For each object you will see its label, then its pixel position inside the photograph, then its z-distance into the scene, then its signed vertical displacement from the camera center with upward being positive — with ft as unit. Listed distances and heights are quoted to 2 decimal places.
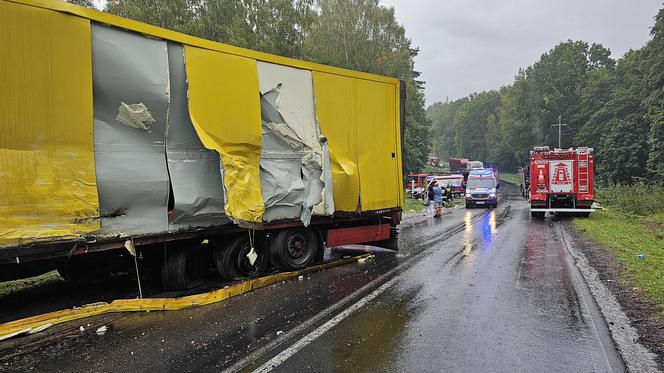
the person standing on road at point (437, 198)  64.08 -2.98
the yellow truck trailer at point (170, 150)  15.57 +1.65
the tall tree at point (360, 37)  105.81 +37.25
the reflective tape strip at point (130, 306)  16.16 -5.19
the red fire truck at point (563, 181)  59.11 -0.87
